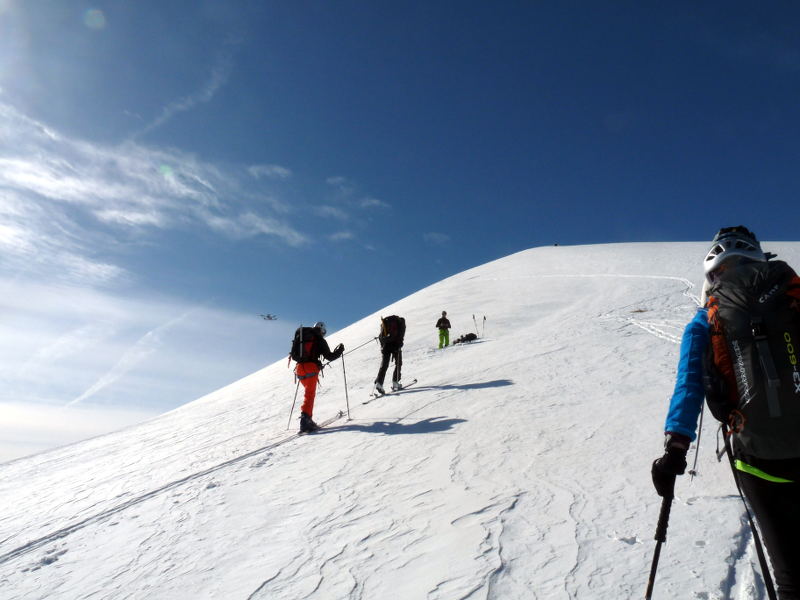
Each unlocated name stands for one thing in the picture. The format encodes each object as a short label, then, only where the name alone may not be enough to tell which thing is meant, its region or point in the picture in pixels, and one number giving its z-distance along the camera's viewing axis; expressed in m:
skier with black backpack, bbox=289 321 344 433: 8.87
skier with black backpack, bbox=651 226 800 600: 2.25
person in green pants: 18.16
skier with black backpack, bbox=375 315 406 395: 11.78
